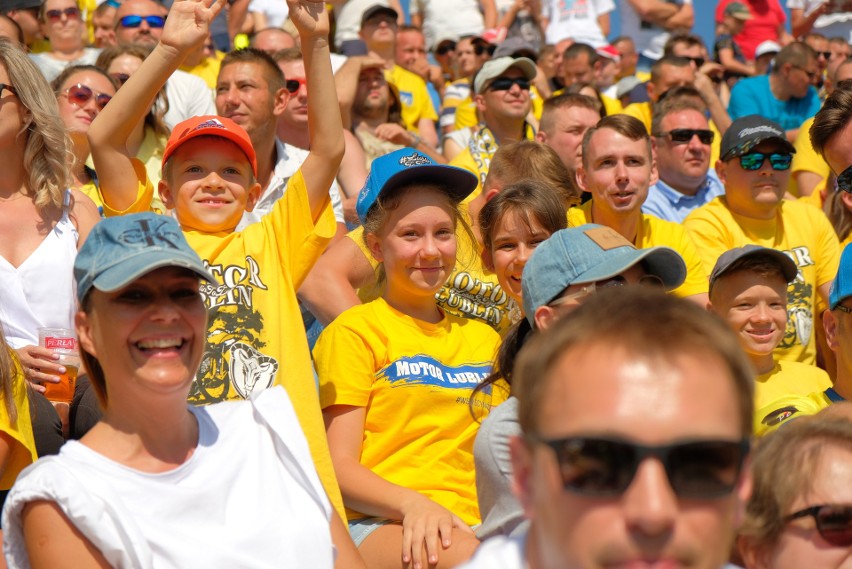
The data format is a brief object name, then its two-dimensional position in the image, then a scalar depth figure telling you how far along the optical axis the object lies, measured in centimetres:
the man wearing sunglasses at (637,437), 286
